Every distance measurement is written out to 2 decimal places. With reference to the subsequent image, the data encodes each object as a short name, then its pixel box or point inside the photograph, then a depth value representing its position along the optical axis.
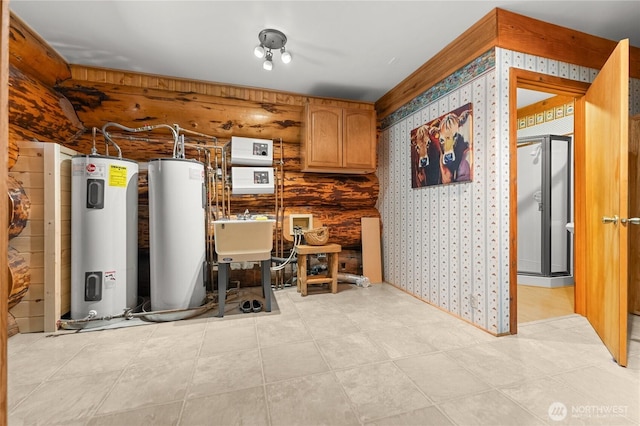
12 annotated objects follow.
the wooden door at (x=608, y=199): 1.69
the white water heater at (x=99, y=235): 2.37
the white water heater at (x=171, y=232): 2.61
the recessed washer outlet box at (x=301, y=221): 3.67
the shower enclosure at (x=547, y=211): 3.80
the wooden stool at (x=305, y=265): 3.24
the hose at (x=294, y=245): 3.45
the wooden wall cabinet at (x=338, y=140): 3.40
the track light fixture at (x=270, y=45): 2.35
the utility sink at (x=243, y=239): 2.63
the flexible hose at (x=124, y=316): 2.29
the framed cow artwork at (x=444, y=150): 2.40
